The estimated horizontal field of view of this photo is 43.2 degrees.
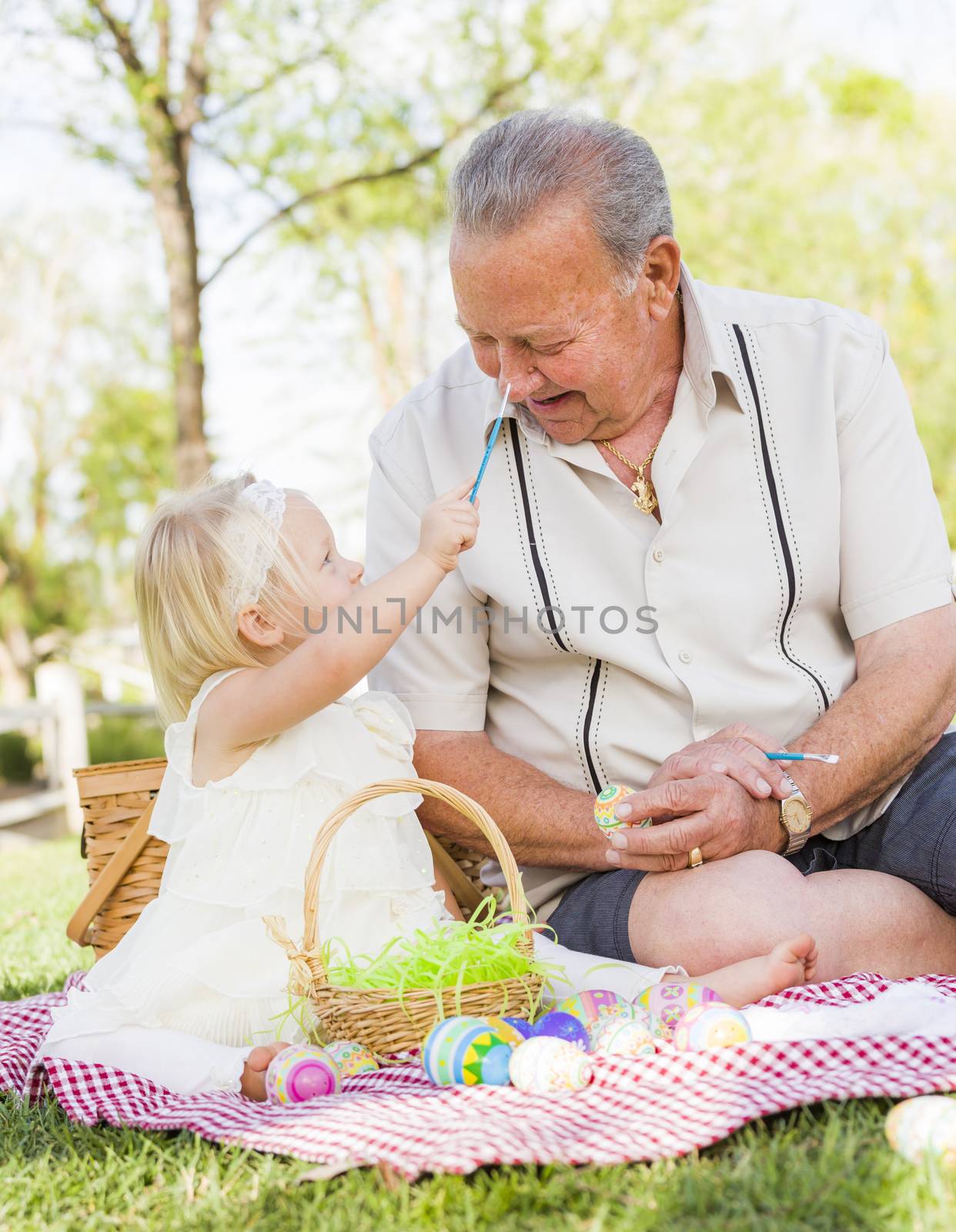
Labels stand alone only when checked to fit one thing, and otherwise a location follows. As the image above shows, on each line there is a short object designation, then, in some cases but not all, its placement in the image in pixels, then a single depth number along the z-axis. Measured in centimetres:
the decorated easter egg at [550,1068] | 169
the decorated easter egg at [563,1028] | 185
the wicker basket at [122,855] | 263
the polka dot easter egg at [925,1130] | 134
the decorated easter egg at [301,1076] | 184
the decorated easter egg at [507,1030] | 179
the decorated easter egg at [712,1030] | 173
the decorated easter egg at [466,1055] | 174
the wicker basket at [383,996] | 193
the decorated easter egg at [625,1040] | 181
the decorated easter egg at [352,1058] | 193
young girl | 211
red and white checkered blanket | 145
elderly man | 223
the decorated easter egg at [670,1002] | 189
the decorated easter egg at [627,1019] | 187
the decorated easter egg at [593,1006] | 193
